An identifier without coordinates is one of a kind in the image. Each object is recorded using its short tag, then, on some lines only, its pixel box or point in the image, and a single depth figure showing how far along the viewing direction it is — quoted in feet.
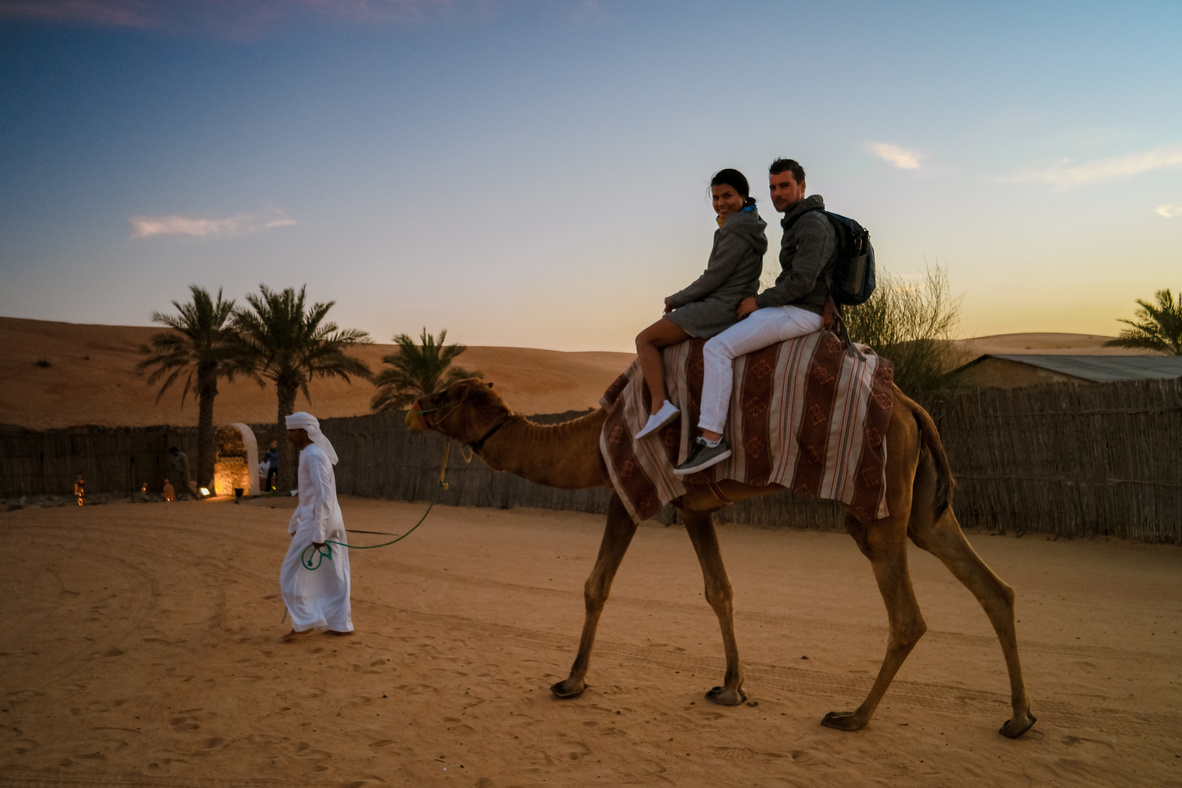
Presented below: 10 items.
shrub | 57.31
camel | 15.57
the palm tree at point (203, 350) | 96.53
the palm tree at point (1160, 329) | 103.65
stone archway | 105.81
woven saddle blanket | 15.46
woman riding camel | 16.79
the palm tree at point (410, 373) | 102.99
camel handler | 25.02
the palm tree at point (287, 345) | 88.89
